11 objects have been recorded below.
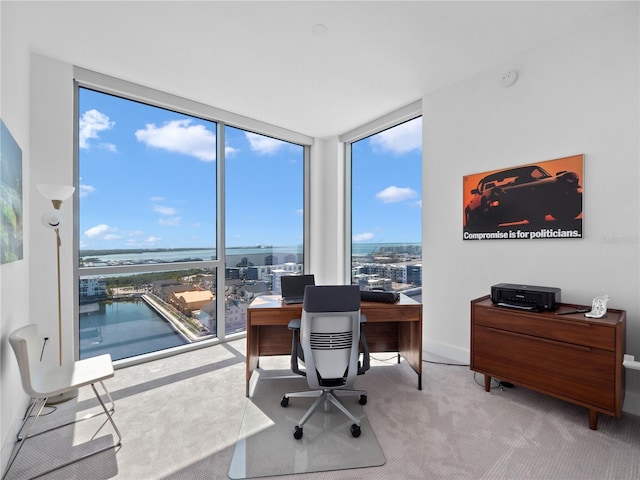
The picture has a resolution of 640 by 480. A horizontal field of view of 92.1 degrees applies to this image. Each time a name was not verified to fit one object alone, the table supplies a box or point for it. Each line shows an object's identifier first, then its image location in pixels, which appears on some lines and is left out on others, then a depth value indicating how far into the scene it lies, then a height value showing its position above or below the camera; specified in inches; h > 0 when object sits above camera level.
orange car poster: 103.0 +13.4
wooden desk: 108.4 -37.1
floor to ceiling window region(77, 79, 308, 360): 129.6 +6.4
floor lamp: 96.8 +12.1
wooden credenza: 81.4 -34.3
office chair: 87.0 -28.6
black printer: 95.3 -19.2
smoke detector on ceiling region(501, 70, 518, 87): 115.4 +60.4
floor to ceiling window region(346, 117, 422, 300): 162.9 +17.0
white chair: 70.3 -36.2
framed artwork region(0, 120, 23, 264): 71.5 +10.1
